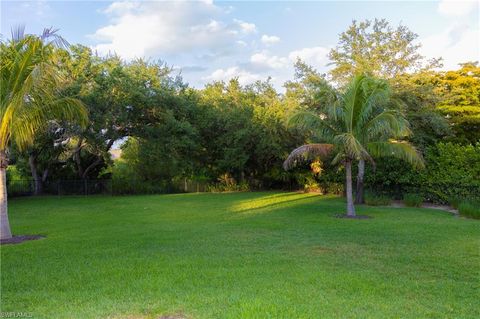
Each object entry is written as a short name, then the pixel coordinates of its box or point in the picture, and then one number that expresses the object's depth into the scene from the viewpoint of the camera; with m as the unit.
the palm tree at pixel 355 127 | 13.47
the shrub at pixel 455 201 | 15.87
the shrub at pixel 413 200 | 17.27
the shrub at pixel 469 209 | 13.29
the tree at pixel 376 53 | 21.91
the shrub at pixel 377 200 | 18.10
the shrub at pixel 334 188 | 22.92
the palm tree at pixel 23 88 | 9.40
